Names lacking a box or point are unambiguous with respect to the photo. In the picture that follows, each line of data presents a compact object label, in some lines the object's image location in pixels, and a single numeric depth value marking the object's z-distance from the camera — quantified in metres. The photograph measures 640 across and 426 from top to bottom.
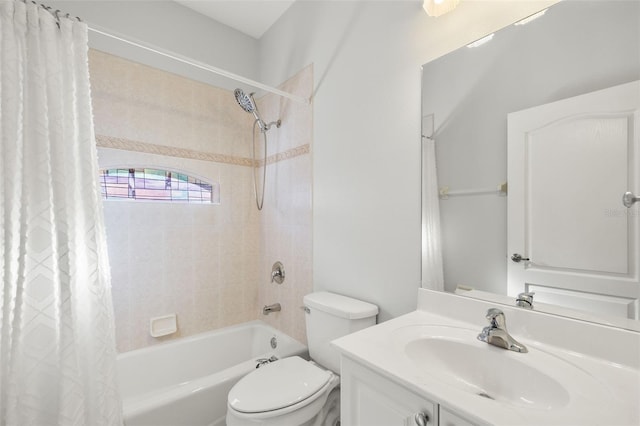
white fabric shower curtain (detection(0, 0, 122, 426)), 1.00
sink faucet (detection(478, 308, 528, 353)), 0.85
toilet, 1.10
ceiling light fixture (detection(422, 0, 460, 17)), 1.07
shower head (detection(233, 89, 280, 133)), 1.92
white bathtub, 1.23
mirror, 0.81
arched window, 1.77
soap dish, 1.84
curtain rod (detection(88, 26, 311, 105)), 1.22
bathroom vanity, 0.60
